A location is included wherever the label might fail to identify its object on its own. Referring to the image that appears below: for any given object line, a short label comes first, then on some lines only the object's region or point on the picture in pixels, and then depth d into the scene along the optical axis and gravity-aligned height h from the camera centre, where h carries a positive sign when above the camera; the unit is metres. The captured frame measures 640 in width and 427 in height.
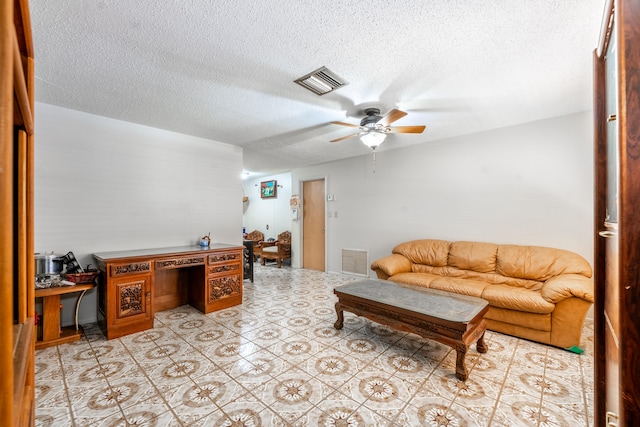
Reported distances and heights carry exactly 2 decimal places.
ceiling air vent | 2.21 +1.13
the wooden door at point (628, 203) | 0.63 +0.02
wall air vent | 5.13 -0.91
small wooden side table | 2.49 -0.96
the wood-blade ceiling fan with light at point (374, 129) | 2.83 +0.88
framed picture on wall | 7.31 +0.69
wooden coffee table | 2.07 -0.82
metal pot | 2.60 -0.47
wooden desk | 2.72 -0.80
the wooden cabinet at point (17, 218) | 0.46 -0.01
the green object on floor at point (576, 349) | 2.43 -1.21
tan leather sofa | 2.48 -0.76
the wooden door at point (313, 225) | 5.95 -0.24
